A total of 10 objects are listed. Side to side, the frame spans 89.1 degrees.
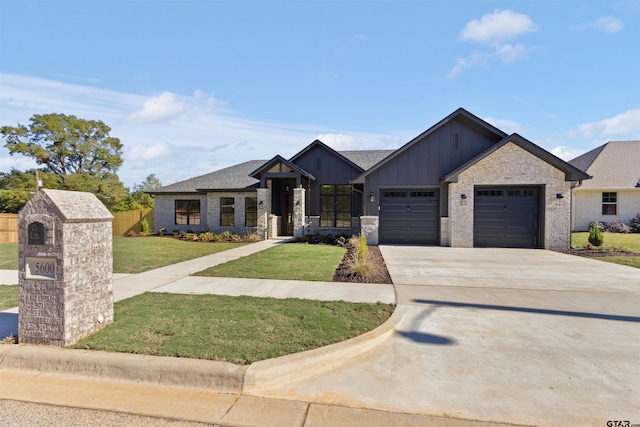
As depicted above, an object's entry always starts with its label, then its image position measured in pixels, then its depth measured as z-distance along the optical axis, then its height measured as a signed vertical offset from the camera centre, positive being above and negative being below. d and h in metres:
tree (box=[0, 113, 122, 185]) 30.19 +6.12
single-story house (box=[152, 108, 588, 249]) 13.72 +0.78
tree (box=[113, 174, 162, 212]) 33.07 +0.51
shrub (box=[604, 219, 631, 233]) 20.48 -1.21
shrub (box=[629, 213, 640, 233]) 20.58 -1.02
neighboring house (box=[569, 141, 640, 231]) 21.19 +0.79
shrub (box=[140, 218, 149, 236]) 21.89 -1.36
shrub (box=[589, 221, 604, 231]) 20.67 -1.03
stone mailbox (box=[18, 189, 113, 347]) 3.82 -0.78
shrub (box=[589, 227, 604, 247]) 13.54 -1.25
